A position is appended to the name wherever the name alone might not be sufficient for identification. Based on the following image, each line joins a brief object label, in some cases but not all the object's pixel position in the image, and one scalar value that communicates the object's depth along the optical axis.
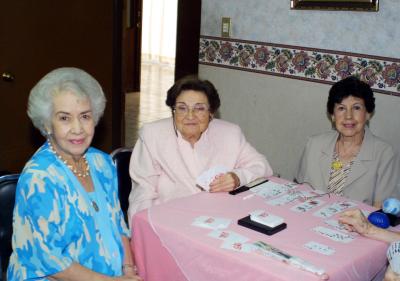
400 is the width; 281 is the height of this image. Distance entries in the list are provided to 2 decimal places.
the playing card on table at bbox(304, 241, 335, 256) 1.81
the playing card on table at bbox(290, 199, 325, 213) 2.20
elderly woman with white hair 1.76
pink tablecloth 1.72
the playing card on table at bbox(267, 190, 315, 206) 2.27
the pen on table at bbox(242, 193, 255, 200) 2.31
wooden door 3.88
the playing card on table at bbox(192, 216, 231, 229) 1.97
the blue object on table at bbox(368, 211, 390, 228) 2.07
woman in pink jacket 2.59
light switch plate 4.02
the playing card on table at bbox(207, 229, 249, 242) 1.86
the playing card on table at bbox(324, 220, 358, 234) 2.00
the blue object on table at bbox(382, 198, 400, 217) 2.14
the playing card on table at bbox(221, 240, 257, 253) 1.78
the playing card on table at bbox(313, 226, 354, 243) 1.93
